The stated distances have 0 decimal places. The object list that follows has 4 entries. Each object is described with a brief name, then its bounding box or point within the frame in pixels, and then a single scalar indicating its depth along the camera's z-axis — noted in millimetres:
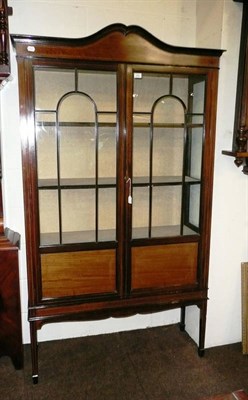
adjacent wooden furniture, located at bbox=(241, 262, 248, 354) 2412
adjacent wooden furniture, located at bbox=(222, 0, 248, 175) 2129
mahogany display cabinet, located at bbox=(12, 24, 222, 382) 1974
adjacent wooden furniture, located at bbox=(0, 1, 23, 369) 2094
